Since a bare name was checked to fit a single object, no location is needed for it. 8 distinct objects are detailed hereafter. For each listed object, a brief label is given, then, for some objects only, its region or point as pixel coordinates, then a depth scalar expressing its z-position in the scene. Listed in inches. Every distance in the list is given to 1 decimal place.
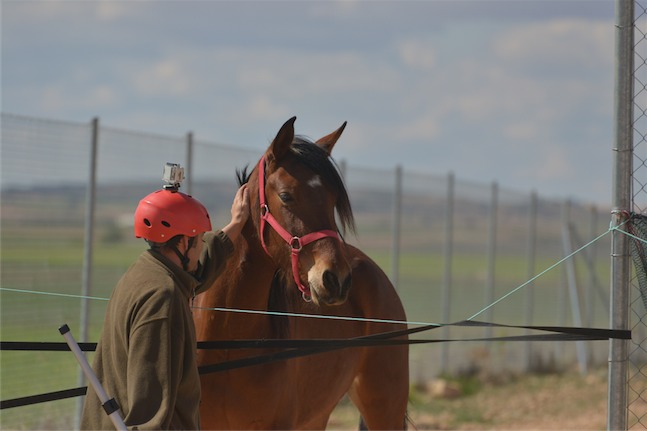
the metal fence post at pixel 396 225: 975.0
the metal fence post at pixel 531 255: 1245.7
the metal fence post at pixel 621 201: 345.1
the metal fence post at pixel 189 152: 728.3
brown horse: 336.5
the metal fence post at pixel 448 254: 1069.8
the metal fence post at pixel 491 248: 1155.9
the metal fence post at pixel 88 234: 626.8
